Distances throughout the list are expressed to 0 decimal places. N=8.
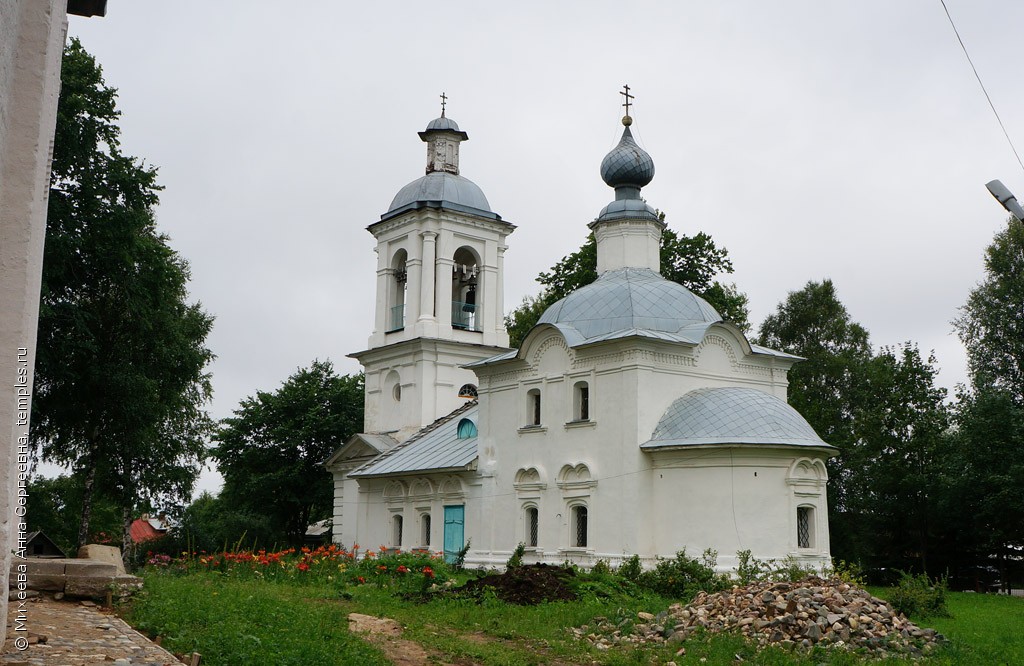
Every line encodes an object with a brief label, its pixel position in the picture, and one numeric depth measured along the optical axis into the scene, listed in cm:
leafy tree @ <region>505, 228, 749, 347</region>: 2961
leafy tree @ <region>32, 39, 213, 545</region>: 1975
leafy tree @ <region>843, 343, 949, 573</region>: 2653
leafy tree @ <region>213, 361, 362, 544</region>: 3275
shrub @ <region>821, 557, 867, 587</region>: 1639
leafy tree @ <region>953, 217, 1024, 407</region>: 2878
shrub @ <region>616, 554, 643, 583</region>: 1673
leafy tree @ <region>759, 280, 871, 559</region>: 2953
